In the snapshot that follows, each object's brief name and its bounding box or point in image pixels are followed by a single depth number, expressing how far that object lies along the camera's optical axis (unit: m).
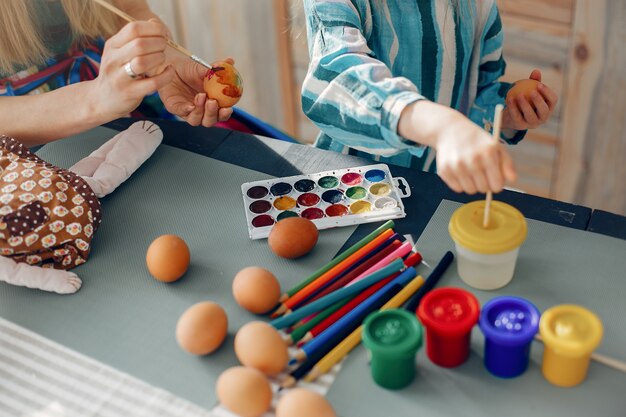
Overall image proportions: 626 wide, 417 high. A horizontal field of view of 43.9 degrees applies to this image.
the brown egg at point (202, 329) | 0.82
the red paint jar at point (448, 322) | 0.78
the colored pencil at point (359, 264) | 0.89
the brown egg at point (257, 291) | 0.86
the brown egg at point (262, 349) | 0.79
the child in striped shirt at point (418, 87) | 0.80
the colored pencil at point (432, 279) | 0.86
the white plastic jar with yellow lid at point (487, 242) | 0.83
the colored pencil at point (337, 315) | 0.84
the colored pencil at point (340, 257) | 0.90
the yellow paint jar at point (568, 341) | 0.75
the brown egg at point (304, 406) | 0.73
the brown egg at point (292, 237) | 0.93
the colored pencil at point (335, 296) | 0.85
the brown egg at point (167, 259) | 0.92
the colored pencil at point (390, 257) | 0.90
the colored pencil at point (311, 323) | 0.84
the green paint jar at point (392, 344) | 0.76
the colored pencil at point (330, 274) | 0.88
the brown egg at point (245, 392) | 0.76
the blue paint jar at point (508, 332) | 0.76
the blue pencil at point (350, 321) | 0.83
